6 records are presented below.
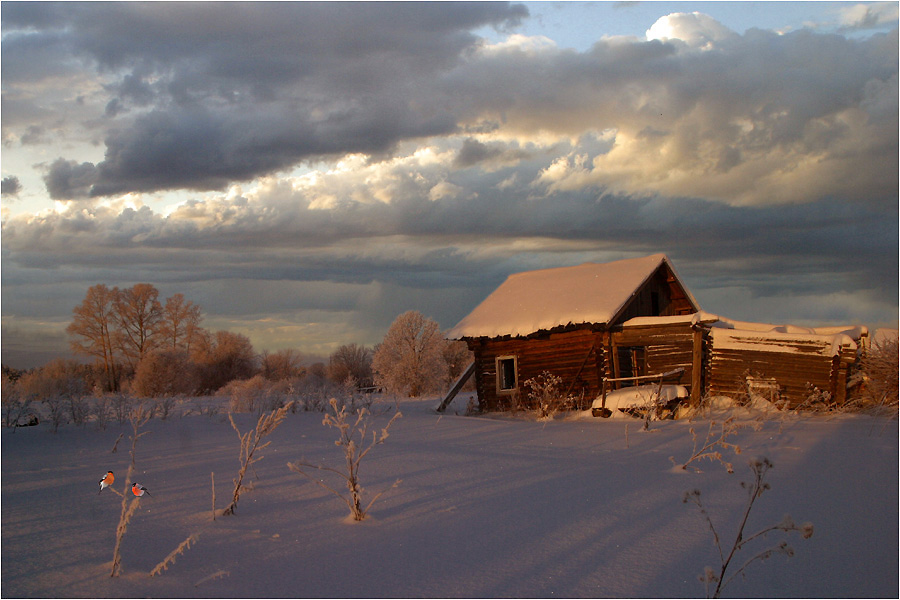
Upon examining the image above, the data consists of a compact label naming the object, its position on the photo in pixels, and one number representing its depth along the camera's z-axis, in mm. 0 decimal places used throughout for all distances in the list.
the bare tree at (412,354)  35562
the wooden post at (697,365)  15648
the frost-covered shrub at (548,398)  14859
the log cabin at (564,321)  16922
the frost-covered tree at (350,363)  49838
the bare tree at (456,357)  51531
